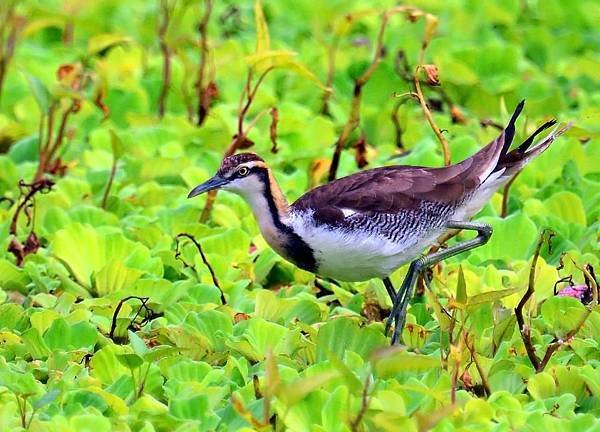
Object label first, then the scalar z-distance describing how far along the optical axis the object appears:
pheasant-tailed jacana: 8.60
